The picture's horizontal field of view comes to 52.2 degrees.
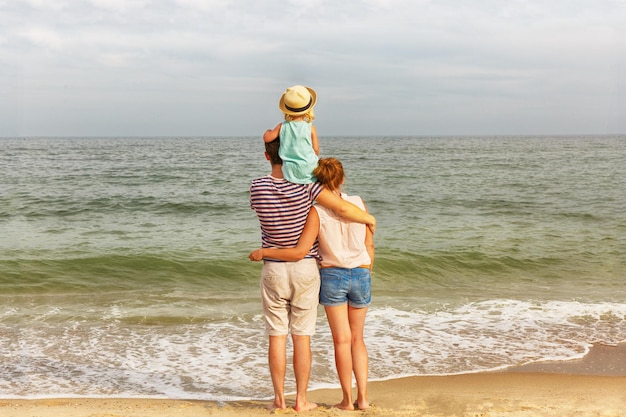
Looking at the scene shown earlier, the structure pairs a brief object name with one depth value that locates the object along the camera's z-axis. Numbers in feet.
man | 12.94
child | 12.60
